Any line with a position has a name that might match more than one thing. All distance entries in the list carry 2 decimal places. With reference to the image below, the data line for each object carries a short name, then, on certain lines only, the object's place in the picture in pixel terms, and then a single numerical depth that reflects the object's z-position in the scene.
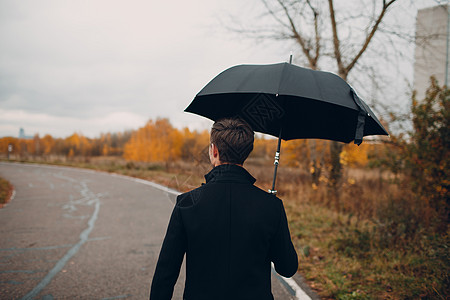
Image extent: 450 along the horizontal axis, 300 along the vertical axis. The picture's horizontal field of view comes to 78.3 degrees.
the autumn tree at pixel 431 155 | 5.59
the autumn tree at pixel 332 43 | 9.34
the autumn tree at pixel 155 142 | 46.00
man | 1.51
